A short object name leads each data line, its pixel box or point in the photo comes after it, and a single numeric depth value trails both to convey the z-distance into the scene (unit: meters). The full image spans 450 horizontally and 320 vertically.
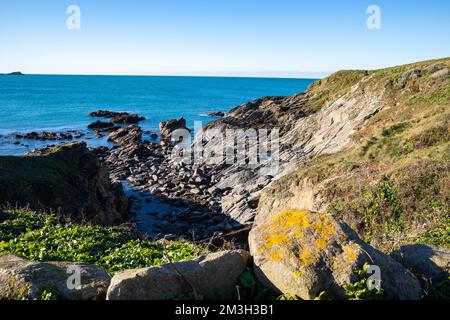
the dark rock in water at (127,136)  66.25
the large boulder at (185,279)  6.05
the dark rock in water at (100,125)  81.88
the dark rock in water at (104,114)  100.94
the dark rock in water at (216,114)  103.39
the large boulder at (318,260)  6.34
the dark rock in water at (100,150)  59.16
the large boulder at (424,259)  7.35
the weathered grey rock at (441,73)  35.07
